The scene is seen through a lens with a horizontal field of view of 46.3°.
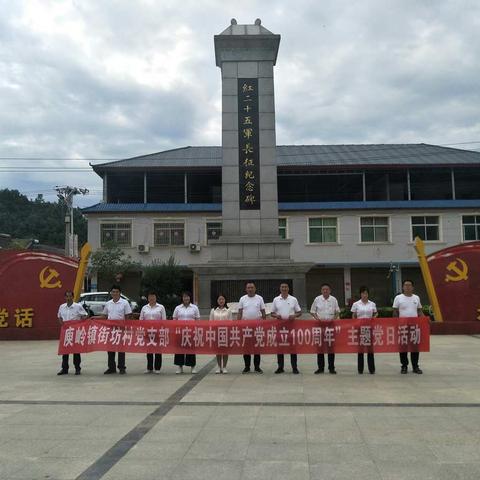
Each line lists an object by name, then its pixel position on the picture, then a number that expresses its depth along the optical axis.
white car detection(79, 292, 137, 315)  24.39
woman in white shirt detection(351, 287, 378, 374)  8.92
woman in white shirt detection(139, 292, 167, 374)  9.38
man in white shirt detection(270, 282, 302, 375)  9.07
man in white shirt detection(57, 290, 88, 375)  9.59
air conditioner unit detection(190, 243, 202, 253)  32.88
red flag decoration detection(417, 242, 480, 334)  15.25
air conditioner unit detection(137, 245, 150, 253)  32.88
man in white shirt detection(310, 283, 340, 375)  9.00
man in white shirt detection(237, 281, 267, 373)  9.23
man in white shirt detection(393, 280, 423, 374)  9.20
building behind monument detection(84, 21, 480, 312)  33.19
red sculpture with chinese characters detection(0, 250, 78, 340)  15.25
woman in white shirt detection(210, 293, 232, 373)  9.27
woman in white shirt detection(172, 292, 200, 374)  9.25
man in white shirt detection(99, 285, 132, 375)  9.27
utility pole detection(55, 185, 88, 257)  32.75
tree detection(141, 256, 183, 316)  24.34
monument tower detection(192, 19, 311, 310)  18.33
